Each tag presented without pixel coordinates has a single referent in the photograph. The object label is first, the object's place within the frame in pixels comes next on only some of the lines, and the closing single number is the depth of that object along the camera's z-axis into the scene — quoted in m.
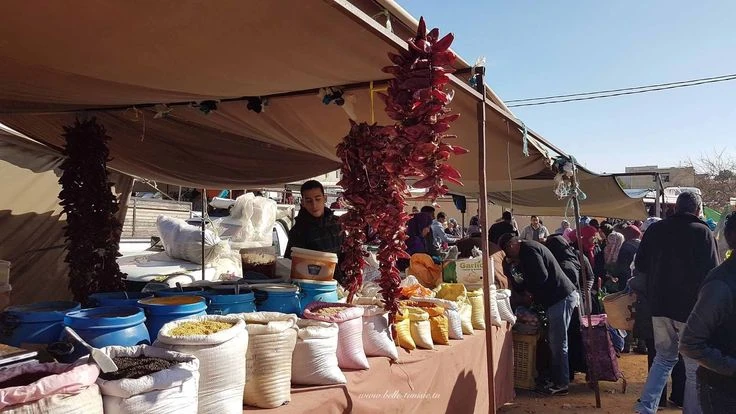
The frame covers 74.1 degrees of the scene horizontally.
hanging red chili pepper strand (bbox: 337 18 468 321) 2.10
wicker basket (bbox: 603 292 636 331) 4.76
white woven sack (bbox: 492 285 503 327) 4.28
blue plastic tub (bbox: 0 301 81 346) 1.81
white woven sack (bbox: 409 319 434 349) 3.20
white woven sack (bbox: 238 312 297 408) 1.94
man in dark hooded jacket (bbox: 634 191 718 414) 3.95
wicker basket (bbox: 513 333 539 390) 5.26
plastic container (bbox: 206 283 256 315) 2.34
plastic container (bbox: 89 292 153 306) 2.27
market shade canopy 1.93
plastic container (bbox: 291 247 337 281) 2.77
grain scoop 1.43
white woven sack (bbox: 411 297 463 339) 3.58
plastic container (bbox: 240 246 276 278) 3.41
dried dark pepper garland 3.23
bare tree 26.91
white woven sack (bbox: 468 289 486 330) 4.11
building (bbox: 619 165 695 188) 32.81
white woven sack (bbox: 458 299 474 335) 3.86
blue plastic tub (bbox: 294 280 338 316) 2.72
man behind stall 3.53
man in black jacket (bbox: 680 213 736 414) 2.50
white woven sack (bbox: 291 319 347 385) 2.18
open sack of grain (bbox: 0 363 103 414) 1.19
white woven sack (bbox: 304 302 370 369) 2.44
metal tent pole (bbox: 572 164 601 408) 5.00
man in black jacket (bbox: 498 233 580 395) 5.05
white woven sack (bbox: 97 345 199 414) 1.37
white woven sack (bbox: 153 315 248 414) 1.67
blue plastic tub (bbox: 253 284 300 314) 2.54
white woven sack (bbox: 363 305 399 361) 2.69
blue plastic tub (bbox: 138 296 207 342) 2.02
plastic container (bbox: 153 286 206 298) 2.44
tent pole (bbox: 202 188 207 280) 4.68
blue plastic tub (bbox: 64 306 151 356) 1.73
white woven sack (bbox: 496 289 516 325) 4.68
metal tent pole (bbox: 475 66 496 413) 2.52
